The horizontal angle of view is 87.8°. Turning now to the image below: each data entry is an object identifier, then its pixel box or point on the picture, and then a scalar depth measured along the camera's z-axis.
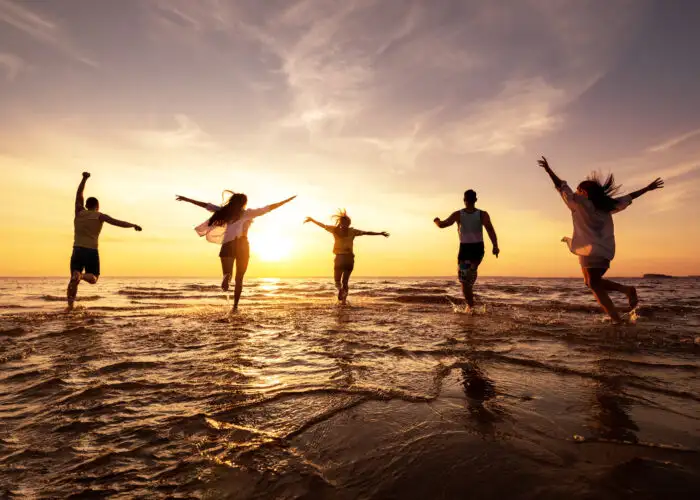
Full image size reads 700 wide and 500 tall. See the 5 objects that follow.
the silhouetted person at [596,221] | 6.53
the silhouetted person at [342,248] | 10.87
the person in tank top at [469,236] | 8.38
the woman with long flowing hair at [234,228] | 8.65
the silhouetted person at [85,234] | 8.66
